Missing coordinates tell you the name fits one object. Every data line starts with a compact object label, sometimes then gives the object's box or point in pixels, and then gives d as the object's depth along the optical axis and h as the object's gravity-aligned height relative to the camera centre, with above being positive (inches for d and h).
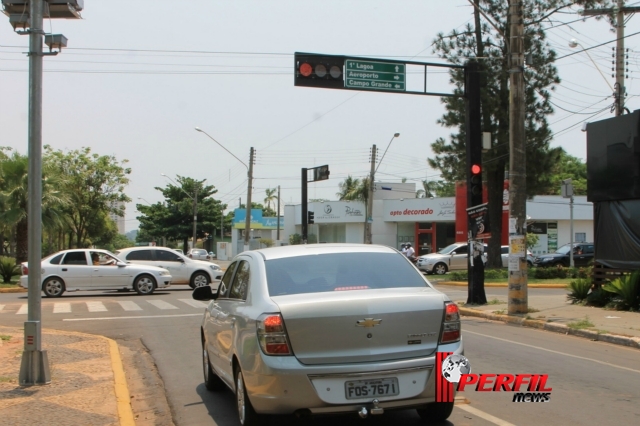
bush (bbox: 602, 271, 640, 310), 627.8 -55.1
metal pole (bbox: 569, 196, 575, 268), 1396.4 -53.7
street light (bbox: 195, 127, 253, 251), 1695.4 +92.2
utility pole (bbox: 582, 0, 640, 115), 1008.3 +259.2
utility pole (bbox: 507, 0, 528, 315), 625.6 +53.1
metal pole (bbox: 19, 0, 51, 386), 337.7 +4.6
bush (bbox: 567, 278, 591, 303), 708.7 -61.3
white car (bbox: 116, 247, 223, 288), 1065.5 -53.2
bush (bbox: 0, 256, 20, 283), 1189.7 -65.7
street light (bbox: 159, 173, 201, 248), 2301.8 +65.7
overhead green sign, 711.1 +155.7
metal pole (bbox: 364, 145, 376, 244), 1831.9 +89.1
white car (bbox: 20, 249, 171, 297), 927.0 -60.1
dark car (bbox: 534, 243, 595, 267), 1529.3 -61.7
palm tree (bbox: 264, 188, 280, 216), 4296.3 +195.5
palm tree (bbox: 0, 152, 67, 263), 1224.2 +54.5
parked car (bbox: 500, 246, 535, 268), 1469.6 -61.1
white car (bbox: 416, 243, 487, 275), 1448.1 -66.6
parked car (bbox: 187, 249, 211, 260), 2099.4 -79.0
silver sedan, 218.1 -36.1
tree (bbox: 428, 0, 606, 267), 1277.1 +235.4
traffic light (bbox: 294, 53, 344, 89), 694.5 +156.0
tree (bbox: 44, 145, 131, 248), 1956.2 +128.9
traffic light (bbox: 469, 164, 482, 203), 714.2 +45.0
